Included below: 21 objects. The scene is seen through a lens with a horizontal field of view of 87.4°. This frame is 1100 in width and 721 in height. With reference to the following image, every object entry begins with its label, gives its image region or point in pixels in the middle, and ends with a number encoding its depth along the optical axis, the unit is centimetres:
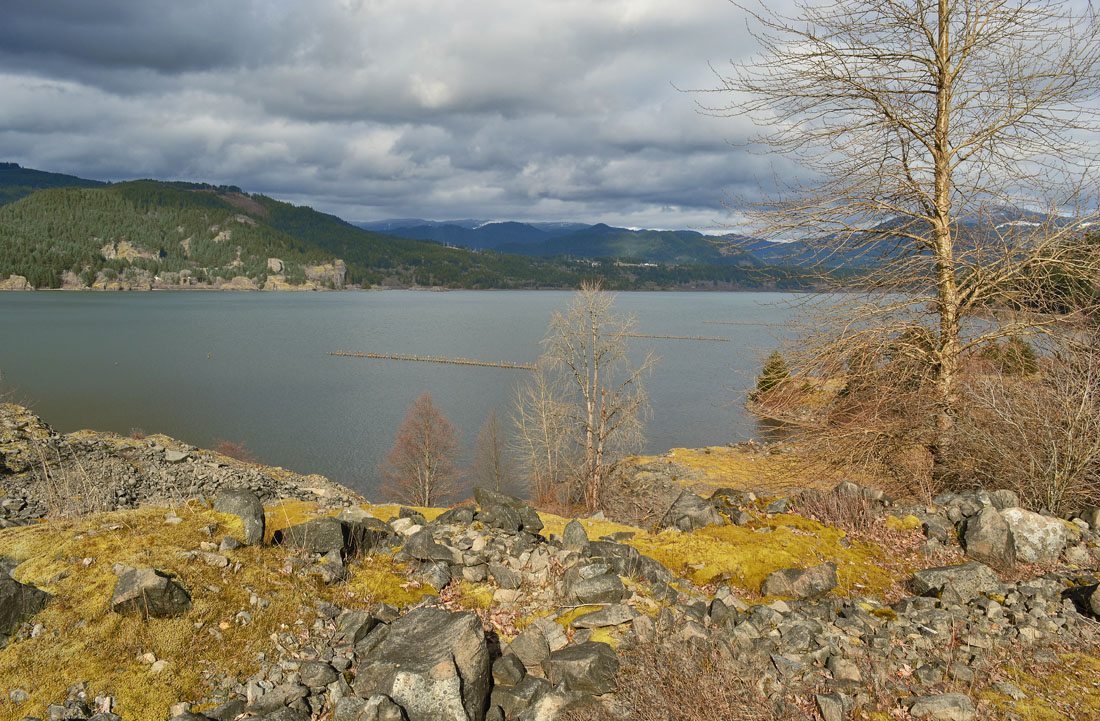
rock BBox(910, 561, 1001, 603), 687
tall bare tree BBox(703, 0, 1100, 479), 930
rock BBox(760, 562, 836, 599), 739
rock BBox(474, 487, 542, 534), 911
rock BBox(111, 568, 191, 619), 554
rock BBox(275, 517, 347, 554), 740
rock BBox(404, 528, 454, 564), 773
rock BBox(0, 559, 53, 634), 516
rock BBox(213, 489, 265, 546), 718
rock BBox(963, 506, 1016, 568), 771
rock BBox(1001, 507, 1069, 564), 768
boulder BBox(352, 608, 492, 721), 504
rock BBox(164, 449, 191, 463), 2050
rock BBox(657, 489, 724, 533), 980
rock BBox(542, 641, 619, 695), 544
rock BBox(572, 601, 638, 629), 623
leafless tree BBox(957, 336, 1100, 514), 884
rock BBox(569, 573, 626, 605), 676
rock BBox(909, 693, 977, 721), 484
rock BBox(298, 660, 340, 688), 532
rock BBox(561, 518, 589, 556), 823
